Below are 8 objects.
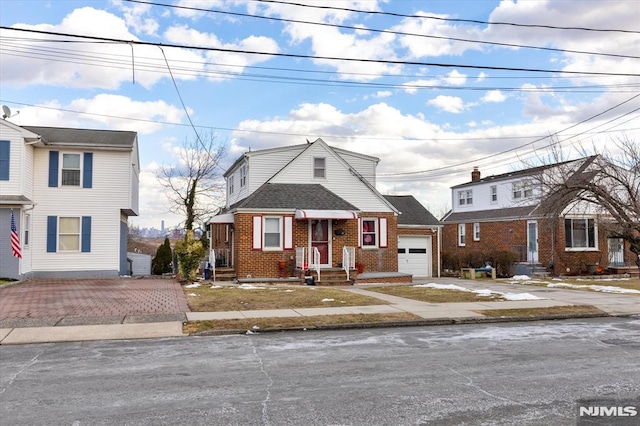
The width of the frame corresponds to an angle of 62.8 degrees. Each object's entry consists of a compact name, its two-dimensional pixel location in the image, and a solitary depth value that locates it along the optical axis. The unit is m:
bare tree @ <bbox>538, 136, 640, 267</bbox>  25.81
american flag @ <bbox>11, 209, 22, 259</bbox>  21.25
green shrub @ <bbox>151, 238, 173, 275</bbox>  32.53
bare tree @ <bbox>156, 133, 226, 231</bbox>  37.50
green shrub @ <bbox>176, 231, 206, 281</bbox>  21.42
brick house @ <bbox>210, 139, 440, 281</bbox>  22.25
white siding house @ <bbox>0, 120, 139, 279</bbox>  23.70
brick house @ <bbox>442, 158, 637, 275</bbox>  30.50
